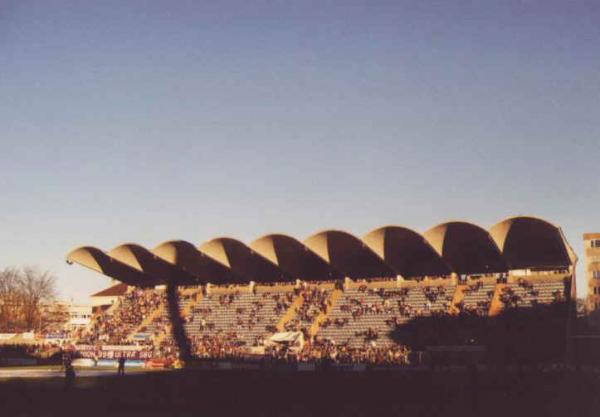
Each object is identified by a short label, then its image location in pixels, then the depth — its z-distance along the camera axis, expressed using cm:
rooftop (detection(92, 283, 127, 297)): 13992
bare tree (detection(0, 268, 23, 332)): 12162
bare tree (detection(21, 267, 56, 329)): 12156
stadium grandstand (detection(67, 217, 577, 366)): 5041
